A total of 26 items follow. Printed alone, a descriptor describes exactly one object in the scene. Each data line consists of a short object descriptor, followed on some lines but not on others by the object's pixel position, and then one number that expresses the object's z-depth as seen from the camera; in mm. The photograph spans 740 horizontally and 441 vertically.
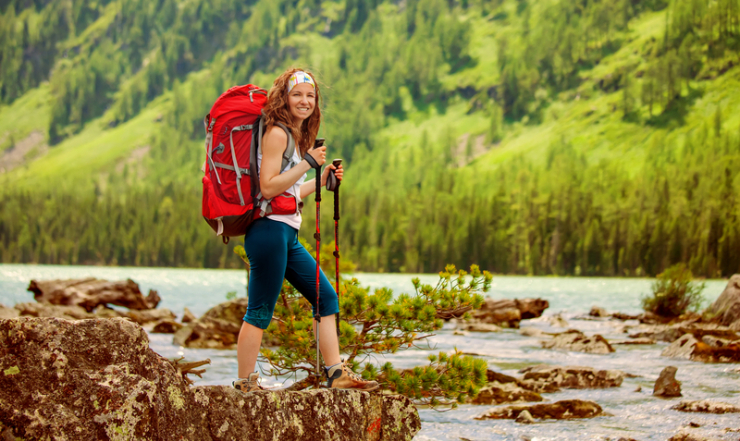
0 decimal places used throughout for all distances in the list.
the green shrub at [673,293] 32531
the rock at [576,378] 16078
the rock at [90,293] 34719
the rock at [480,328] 30984
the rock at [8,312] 20512
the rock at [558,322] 34094
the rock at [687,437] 9616
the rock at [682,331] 22891
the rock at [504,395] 14375
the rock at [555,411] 12633
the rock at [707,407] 12461
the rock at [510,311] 34625
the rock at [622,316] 38088
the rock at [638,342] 24719
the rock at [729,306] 26844
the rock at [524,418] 12242
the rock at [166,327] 28988
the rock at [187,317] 32522
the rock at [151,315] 31031
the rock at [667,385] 14570
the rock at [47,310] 25281
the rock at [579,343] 23031
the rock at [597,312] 42181
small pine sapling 8914
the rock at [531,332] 29000
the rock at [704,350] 18984
